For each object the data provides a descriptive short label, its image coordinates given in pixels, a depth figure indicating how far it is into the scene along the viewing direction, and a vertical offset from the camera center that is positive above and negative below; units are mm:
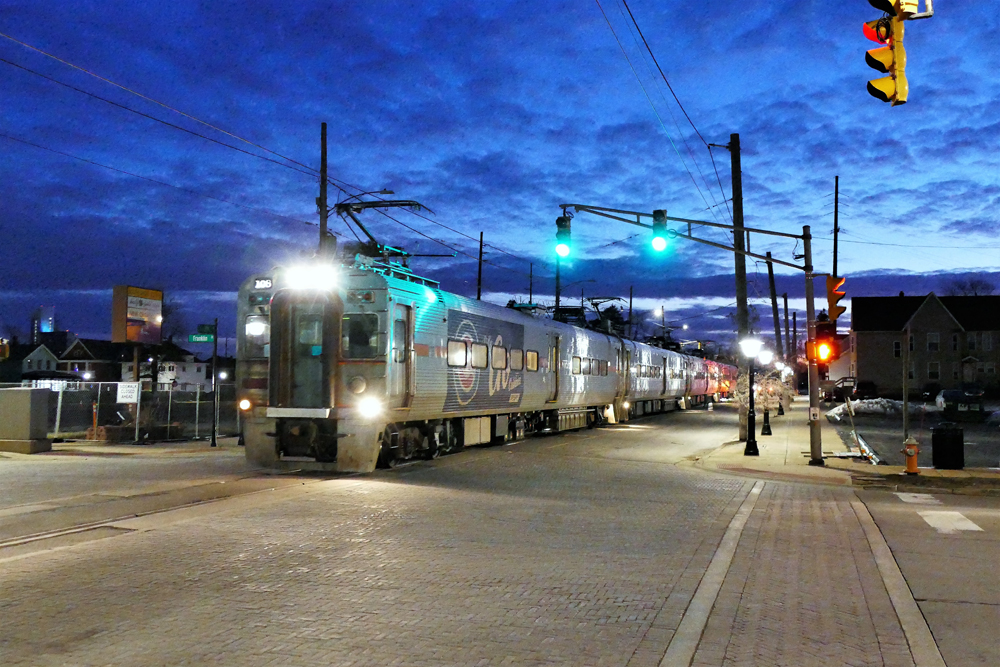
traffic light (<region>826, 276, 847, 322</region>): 18594 +2059
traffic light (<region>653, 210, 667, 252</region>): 18891 +3494
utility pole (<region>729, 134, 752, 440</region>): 24859 +3648
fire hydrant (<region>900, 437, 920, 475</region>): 16172 -1219
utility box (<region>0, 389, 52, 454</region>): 21250 -907
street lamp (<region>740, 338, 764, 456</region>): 21103 -1185
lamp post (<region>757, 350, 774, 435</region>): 28795 +1422
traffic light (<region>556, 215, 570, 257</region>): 19359 +3527
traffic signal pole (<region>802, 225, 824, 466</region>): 18656 +12
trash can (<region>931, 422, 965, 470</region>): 17219 -1175
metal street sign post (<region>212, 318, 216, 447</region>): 23625 -53
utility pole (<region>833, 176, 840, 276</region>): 36094 +8128
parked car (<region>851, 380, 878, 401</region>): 66175 -12
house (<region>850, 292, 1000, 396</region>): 75188 +4036
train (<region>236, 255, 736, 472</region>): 15625 +397
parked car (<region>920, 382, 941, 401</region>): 68444 -65
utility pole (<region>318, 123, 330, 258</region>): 24141 +4918
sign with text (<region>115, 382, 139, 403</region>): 24422 -216
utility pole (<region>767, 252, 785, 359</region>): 45125 +3622
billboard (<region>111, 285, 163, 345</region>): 32500 +2759
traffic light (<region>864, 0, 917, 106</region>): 8141 +3192
